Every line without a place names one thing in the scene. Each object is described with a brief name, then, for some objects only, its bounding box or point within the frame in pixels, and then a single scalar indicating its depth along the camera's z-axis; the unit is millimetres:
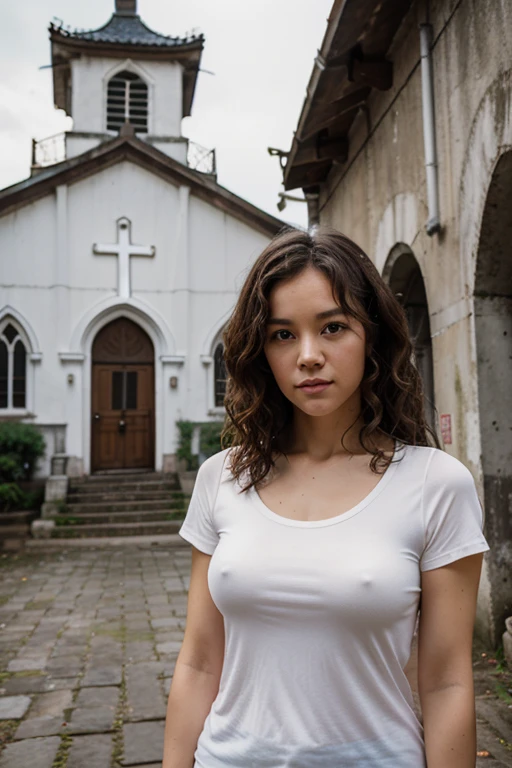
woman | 1261
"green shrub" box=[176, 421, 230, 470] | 13516
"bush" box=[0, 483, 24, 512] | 11484
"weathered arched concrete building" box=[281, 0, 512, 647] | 4277
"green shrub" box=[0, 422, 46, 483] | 12047
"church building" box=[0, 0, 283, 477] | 13570
